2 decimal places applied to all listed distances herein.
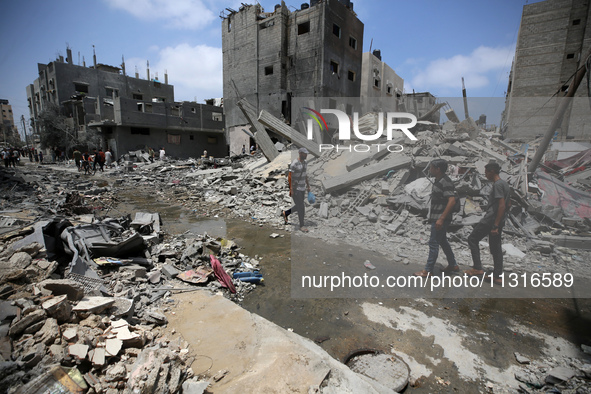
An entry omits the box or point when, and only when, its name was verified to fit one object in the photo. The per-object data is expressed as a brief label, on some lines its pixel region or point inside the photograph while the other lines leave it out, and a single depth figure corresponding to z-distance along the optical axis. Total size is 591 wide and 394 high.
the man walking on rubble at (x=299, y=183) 6.21
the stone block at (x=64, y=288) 2.42
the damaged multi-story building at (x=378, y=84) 26.77
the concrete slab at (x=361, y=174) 6.93
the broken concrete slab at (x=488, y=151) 5.46
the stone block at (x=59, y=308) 2.09
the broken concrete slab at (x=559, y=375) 2.29
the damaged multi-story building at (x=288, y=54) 18.77
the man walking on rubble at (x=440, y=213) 3.91
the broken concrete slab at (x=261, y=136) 12.91
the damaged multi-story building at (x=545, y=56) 16.08
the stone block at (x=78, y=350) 1.80
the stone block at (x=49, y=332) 1.86
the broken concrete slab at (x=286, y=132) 9.05
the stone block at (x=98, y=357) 1.81
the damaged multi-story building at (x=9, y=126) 45.76
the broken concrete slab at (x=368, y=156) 7.54
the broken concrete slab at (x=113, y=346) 1.93
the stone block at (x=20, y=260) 2.89
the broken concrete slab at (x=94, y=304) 2.33
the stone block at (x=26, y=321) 1.86
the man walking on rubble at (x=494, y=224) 3.84
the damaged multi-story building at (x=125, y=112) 22.81
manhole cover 2.39
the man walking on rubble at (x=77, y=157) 17.46
